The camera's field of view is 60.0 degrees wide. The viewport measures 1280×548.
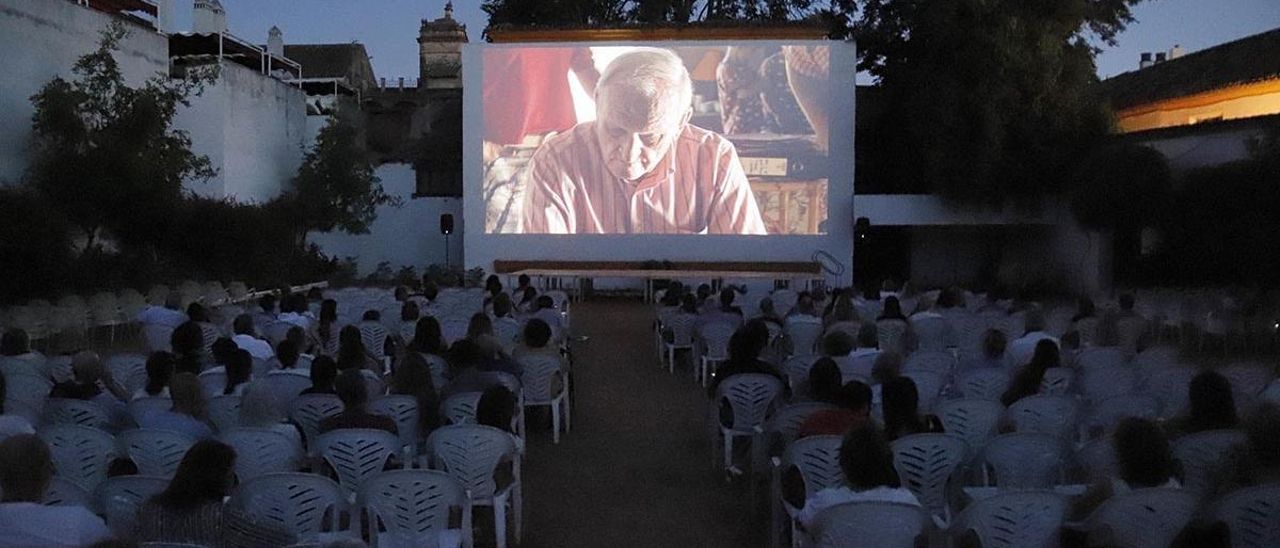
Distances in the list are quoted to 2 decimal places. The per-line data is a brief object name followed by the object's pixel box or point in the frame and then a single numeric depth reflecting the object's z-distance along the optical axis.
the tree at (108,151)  12.75
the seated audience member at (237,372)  5.31
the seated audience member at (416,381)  5.15
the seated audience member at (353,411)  4.48
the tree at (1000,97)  18.19
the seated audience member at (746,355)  5.90
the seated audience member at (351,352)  5.73
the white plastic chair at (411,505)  3.73
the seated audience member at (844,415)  4.31
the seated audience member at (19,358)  5.54
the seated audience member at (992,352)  6.16
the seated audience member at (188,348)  6.07
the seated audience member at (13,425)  3.98
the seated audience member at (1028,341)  6.79
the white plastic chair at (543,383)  6.81
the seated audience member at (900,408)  4.21
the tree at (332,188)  19.31
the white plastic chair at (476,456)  4.39
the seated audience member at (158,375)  5.14
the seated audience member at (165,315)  8.45
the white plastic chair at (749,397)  5.74
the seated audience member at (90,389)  4.86
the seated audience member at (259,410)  4.41
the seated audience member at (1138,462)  3.33
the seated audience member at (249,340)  6.76
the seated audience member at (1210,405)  4.18
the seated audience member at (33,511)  2.77
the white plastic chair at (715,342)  8.79
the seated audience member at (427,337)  6.58
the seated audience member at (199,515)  3.07
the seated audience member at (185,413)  4.40
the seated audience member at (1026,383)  5.32
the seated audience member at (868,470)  3.42
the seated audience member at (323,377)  5.14
